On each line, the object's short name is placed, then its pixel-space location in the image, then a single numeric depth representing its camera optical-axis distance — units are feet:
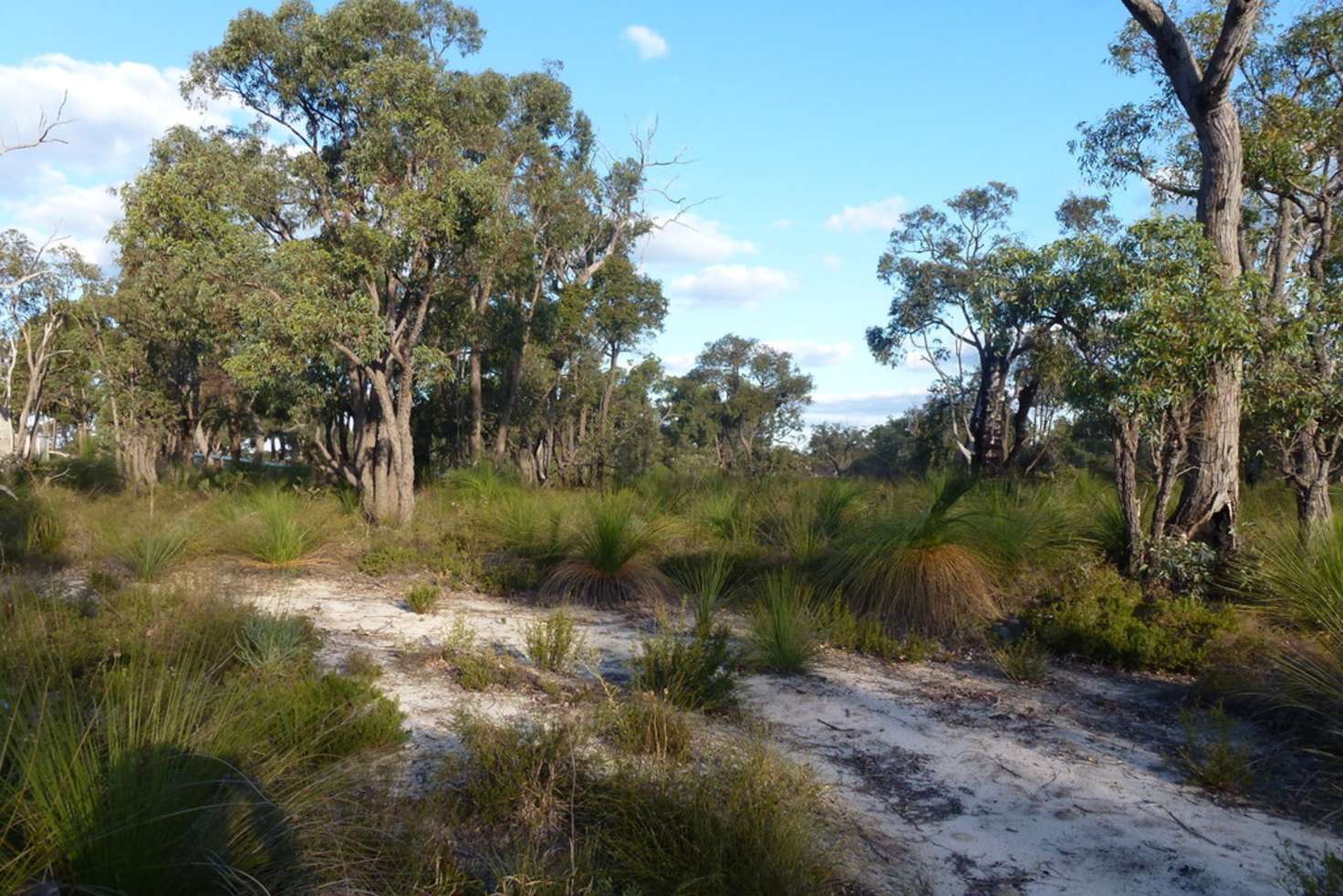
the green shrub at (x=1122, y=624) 22.08
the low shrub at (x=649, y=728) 14.89
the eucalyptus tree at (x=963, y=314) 53.78
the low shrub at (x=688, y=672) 17.76
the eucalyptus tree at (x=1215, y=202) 25.53
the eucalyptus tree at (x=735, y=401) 139.13
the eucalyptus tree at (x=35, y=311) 60.49
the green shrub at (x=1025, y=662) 21.79
